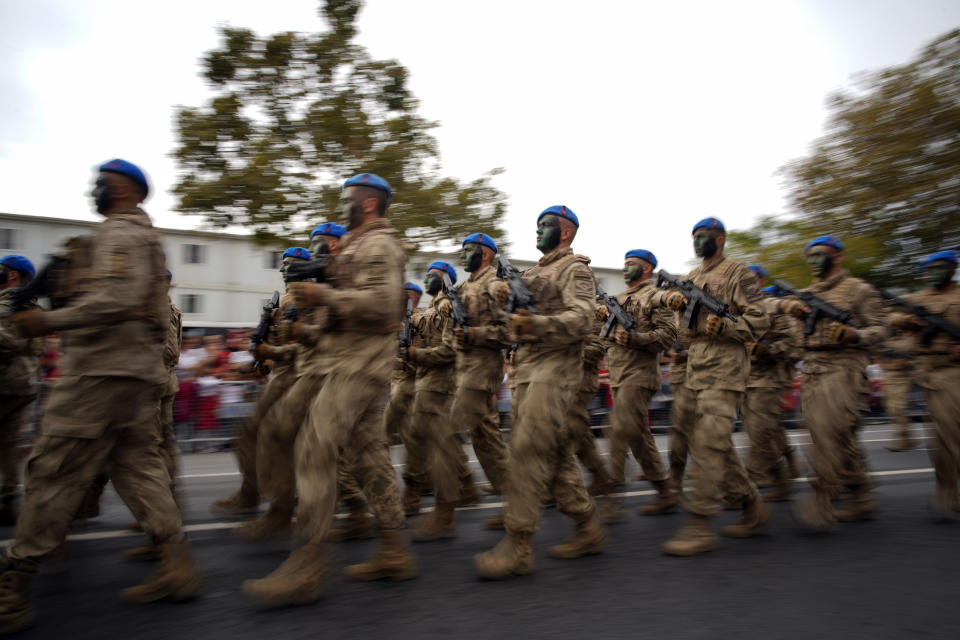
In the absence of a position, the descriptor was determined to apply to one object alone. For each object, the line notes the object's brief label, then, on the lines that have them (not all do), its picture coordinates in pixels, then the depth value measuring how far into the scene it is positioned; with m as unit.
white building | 34.34
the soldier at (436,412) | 5.23
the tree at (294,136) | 13.16
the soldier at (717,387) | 4.66
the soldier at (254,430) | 5.22
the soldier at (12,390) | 5.27
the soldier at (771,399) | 6.62
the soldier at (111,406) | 3.33
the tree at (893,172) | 17.70
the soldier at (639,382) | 6.16
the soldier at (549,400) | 4.18
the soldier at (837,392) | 5.36
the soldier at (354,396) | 3.60
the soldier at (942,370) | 5.62
